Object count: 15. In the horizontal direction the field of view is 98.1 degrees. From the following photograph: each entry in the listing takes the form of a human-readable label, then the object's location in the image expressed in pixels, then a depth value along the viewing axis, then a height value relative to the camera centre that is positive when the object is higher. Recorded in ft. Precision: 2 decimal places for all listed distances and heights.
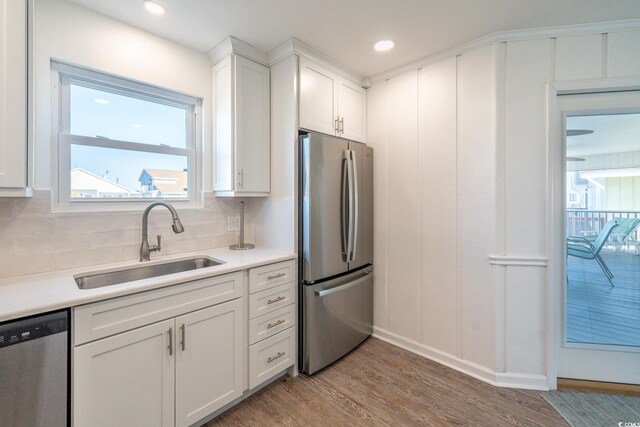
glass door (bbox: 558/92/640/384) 6.53 -0.69
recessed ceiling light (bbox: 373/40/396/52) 7.10 +4.40
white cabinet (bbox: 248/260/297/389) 6.23 -2.54
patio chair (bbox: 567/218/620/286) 6.80 -0.79
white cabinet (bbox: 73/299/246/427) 4.15 -2.69
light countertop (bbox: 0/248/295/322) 3.75 -1.17
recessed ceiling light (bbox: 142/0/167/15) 5.65 +4.32
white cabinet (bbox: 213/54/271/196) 7.14 +2.32
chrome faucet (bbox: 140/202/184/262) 6.34 -0.28
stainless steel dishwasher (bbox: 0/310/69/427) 3.50 -2.06
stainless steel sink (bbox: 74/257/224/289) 5.53 -1.28
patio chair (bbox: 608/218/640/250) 6.66 -0.45
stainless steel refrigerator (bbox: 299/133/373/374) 7.07 -0.92
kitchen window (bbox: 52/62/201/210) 5.84 +1.72
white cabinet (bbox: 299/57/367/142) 7.40 +3.26
